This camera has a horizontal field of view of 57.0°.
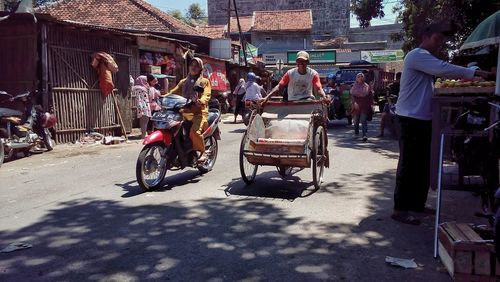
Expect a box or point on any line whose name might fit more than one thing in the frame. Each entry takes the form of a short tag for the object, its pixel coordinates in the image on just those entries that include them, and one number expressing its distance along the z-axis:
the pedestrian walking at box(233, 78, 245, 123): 16.12
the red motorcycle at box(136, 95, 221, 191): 6.14
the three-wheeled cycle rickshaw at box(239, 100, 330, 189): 5.95
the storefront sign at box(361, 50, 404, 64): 43.88
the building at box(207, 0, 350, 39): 59.59
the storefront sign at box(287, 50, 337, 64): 42.41
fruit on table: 4.47
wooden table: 4.15
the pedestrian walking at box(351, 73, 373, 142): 11.62
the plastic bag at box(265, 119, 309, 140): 6.37
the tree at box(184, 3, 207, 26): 65.72
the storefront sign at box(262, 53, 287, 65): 43.22
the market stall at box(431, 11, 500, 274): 3.74
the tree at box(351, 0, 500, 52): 13.35
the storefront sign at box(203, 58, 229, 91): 23.00
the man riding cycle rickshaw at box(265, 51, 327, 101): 6.87
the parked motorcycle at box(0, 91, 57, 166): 9.25
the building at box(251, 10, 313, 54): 47.59
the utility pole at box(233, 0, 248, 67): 28.77
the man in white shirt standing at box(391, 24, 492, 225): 4.62
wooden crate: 3.01
